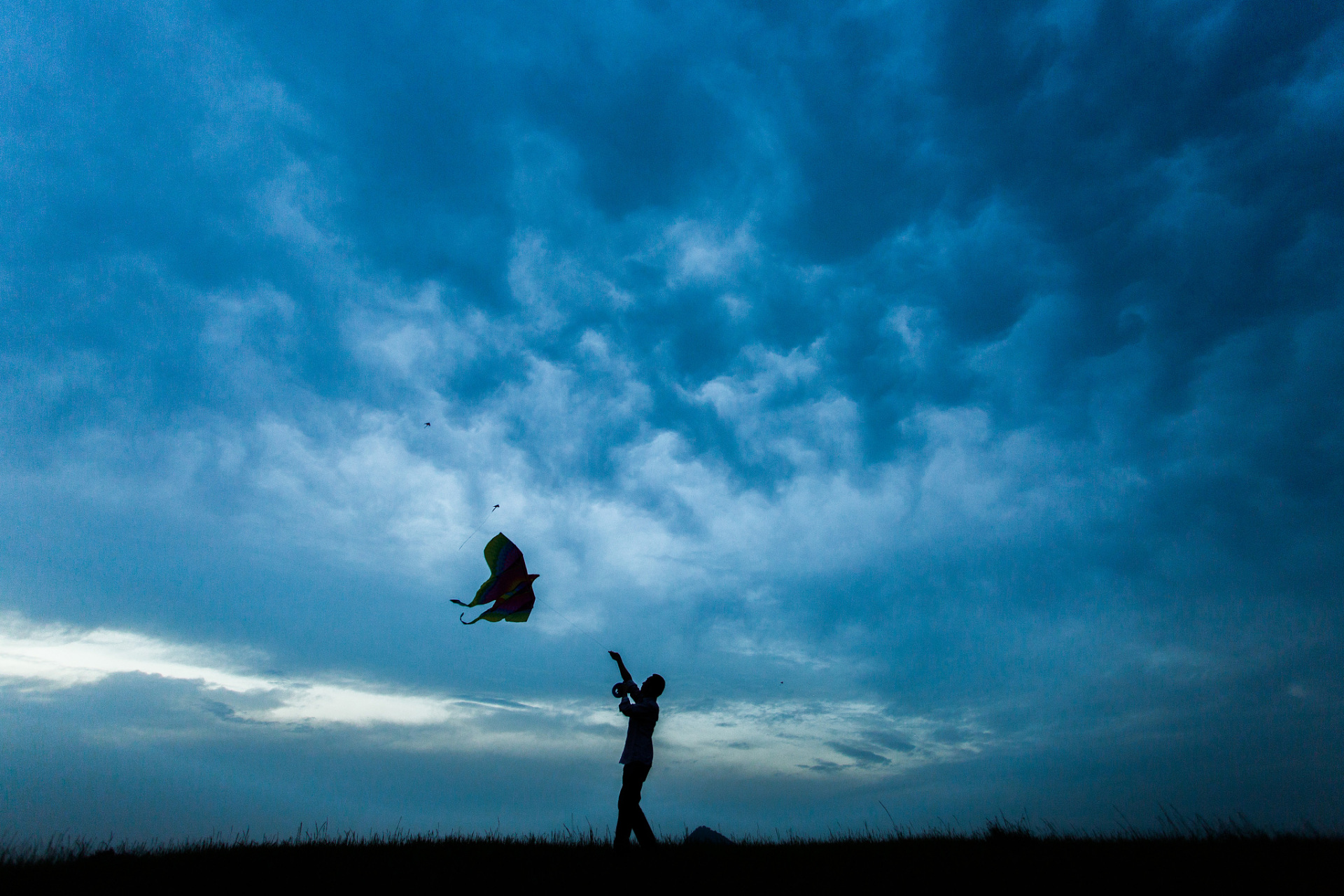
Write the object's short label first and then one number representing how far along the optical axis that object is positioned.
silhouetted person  10.33
